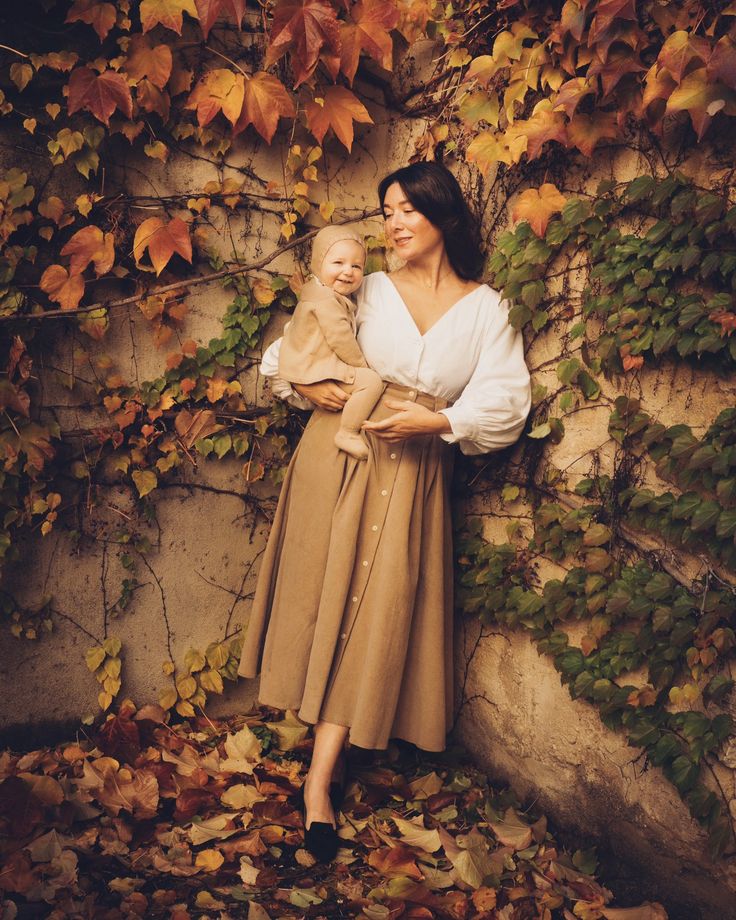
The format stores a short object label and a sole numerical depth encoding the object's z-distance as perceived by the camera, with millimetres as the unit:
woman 2559
